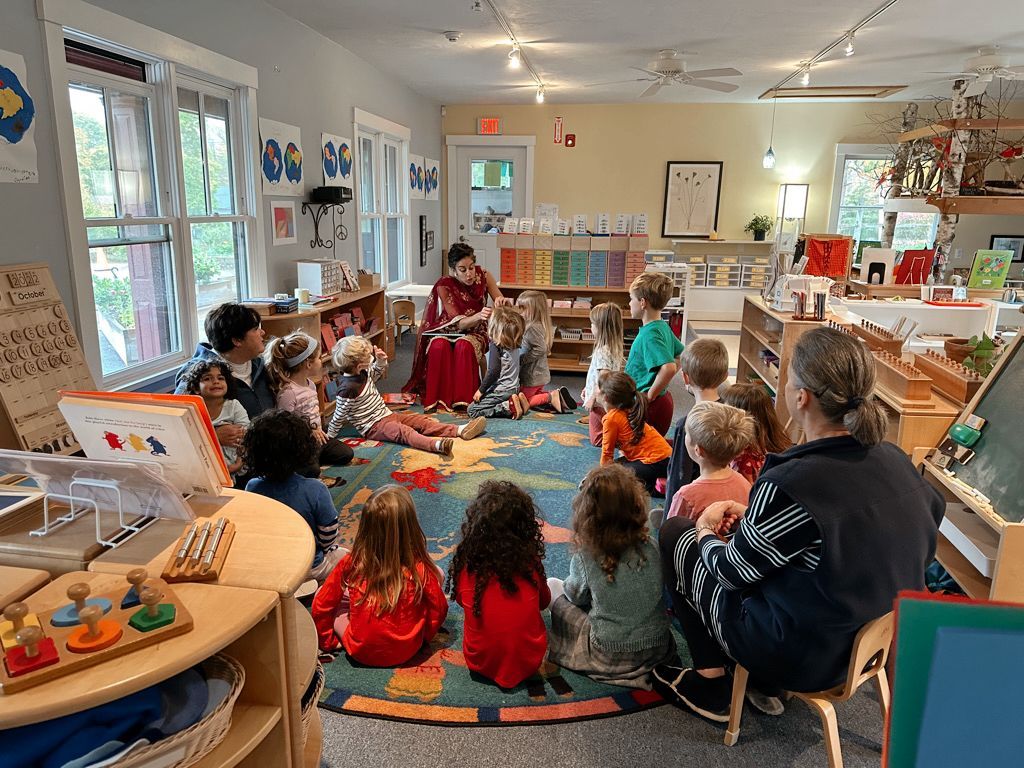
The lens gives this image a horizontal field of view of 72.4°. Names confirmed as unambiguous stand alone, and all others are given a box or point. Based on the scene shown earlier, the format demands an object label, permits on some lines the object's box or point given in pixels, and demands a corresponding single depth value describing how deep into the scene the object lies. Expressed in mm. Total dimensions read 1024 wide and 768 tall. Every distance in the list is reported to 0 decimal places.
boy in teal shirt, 4070
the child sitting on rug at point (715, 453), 2391
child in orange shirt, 3533
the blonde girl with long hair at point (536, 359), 5168
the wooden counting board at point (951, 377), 2795
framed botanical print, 8906
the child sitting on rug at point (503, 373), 4930
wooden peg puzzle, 1030
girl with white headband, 3600
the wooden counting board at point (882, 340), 3504
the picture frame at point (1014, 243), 8562
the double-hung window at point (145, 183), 2973
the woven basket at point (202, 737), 1088
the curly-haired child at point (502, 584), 2072
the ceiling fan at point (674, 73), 5867
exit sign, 9195
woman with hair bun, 1544
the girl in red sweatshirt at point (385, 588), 2168
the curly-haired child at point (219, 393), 2951
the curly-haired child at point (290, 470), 2457
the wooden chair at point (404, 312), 7309
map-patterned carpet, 2070
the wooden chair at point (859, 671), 1593
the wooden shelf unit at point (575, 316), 6090
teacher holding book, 5199
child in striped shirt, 4184
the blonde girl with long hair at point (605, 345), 4336
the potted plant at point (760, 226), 8805
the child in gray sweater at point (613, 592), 2074
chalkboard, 2062
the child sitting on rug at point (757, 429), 2738
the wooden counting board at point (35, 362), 2488
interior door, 9367
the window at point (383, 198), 6727
